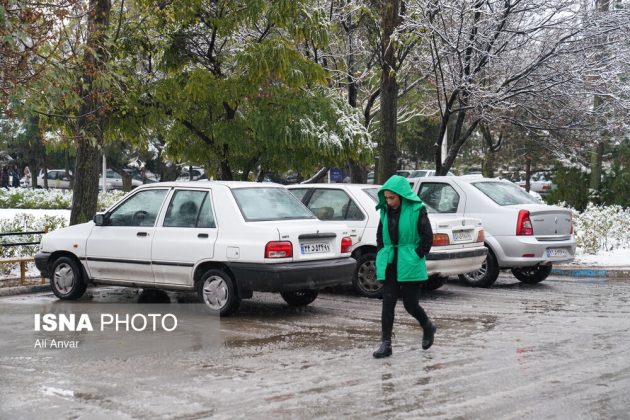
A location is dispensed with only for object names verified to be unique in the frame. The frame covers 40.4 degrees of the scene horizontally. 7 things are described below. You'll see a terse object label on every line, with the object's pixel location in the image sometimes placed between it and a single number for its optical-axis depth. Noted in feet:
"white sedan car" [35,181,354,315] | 32.73
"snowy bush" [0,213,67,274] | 49.42
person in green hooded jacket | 25.89
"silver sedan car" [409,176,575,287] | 43.04
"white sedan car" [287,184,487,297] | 38.86
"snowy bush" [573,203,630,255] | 56.75
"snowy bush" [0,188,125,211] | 106.93
